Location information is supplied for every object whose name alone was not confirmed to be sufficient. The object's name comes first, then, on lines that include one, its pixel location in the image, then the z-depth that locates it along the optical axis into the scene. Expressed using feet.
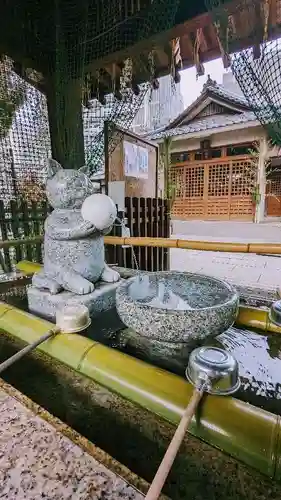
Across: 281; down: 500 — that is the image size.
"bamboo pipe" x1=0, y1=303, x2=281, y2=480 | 1.87
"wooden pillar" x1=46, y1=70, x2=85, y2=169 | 10.03
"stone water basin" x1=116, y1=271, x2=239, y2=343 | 2.81
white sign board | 12.62
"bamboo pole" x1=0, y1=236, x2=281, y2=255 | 5.37
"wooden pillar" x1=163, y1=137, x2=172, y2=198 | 36.94
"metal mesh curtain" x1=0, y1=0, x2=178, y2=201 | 8.50
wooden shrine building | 36.81
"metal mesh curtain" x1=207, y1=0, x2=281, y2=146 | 6.96
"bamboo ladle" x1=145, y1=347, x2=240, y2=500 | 2.17
